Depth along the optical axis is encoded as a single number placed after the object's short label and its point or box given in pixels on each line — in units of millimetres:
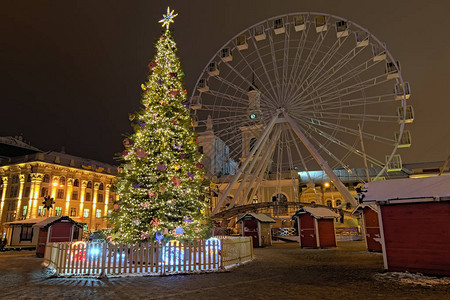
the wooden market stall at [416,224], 9414
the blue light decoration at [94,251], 10290
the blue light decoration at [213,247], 10961
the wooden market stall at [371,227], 17125
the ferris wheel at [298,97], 22641
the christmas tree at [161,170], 11742
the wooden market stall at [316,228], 21359
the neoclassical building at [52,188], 46000
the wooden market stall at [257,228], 24094
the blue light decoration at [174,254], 10397
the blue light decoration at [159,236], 11642
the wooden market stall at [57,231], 18469
